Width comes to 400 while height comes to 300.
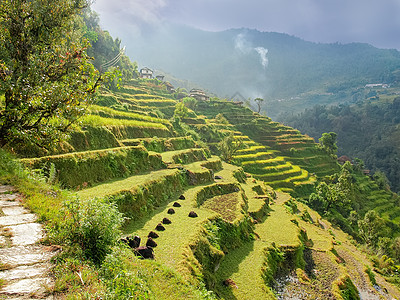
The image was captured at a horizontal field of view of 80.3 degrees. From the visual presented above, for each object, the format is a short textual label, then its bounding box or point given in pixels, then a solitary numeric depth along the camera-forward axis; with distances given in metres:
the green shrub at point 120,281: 4.55
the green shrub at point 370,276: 22.31
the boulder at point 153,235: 10.68
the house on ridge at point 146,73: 114.68
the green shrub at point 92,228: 5.54
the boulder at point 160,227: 11.79
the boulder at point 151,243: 9.84
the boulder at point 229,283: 11.53
